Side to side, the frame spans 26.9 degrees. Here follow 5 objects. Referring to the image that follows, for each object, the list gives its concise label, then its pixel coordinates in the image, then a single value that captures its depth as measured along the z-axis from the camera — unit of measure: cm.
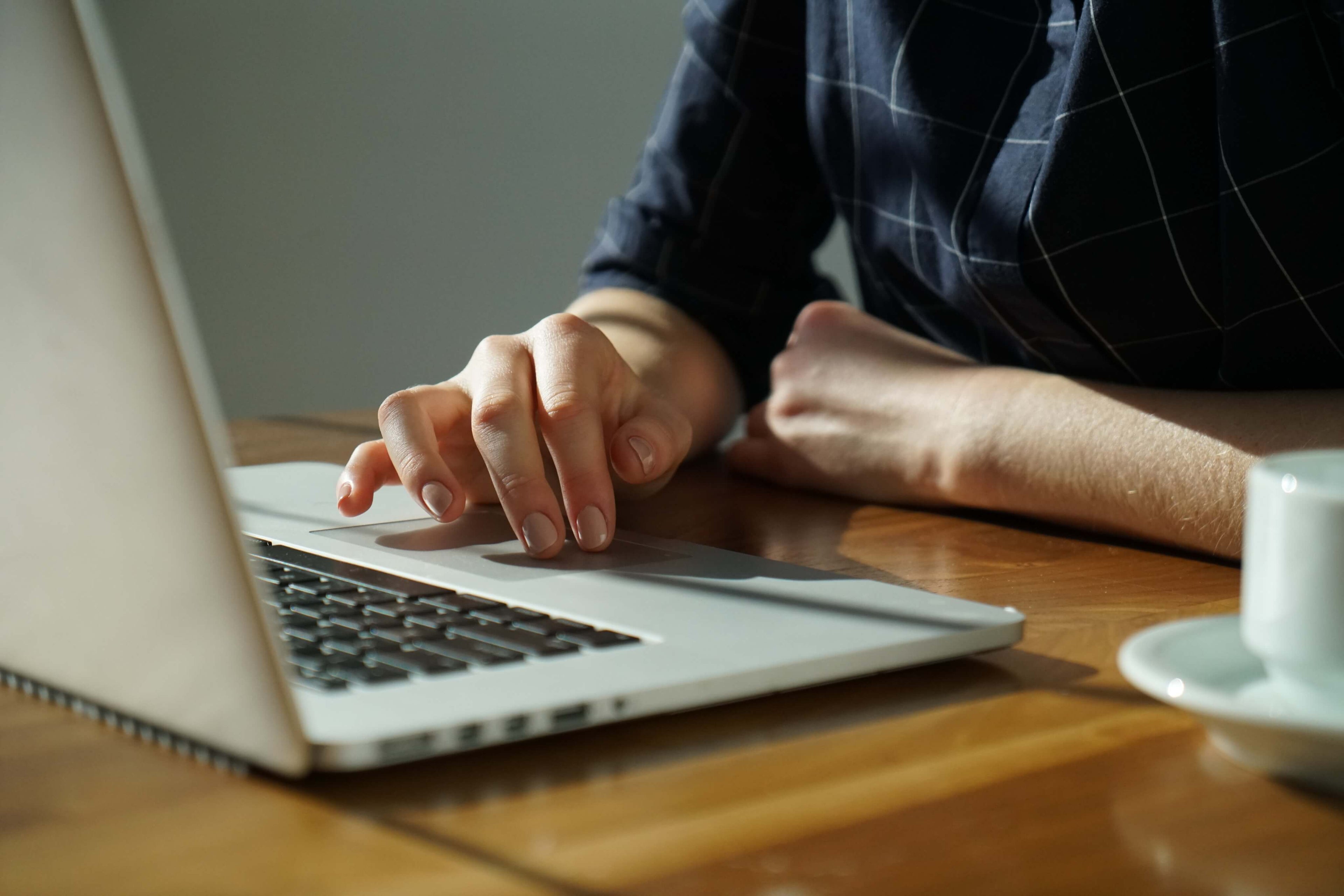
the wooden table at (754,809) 70
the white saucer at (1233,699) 72
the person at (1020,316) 107
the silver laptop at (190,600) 69
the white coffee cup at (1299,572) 73
